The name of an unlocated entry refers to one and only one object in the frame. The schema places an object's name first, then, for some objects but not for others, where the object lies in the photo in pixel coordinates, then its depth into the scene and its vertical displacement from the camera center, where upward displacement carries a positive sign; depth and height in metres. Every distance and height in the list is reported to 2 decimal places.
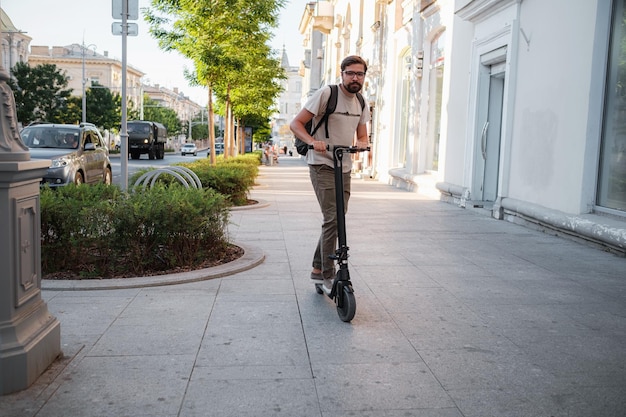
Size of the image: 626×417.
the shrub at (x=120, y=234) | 6.14 -0.93
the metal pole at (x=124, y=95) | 12.27 +0.72
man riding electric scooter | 5.14 +0.07
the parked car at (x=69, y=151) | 14.45 -0.42
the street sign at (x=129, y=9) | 12.59 +2.36
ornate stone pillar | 3.42 -0.68
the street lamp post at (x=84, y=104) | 56.38 +2.53
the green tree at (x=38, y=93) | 52.75 +3.16
